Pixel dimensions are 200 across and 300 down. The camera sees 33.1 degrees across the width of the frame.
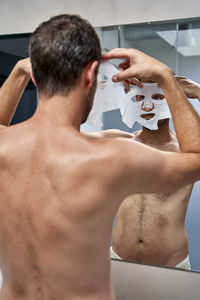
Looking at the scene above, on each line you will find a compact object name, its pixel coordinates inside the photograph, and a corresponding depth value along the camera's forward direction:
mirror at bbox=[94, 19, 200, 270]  1.27
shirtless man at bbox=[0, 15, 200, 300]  0.62
